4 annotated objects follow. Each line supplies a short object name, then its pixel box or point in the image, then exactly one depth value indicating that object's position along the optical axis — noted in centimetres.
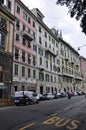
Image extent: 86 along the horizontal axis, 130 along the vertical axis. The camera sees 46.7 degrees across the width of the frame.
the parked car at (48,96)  1986
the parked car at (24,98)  1322
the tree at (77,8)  523
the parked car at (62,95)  2473
